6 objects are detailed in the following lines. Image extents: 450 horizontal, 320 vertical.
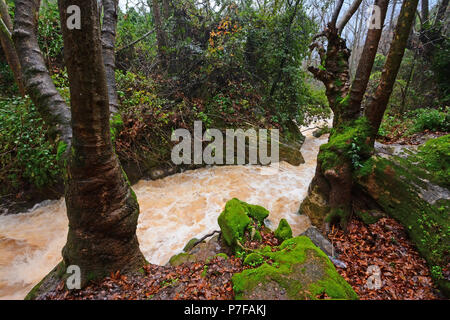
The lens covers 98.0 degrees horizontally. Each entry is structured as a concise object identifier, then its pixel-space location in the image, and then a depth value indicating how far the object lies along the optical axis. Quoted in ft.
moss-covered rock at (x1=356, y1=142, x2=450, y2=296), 9.27
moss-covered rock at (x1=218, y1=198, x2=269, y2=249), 11.14
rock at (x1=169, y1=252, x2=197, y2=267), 10.50
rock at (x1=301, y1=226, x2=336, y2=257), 11.12
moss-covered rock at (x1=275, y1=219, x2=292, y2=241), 11.58
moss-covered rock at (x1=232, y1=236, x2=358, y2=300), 6.59
